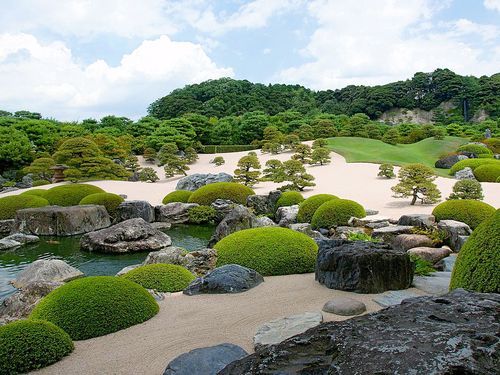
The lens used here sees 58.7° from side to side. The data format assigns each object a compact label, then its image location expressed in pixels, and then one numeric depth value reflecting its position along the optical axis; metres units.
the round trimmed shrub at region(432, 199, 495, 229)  11.19
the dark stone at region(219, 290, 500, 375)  1.84
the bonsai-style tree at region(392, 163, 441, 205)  16.23
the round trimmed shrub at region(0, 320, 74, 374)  3.79
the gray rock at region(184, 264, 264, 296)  6.05
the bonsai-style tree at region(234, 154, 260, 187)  24.62
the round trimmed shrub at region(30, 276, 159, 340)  4.71
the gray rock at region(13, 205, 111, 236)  14.94
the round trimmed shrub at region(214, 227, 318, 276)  7.33
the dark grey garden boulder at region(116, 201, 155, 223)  16.80
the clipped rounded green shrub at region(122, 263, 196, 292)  6.68
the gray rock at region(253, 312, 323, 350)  3.99
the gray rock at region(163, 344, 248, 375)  3.38
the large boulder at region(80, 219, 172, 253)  12.19
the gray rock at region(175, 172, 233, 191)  23.61
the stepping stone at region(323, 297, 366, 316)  4.76
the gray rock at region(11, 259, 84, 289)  8.70
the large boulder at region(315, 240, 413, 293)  5.60
